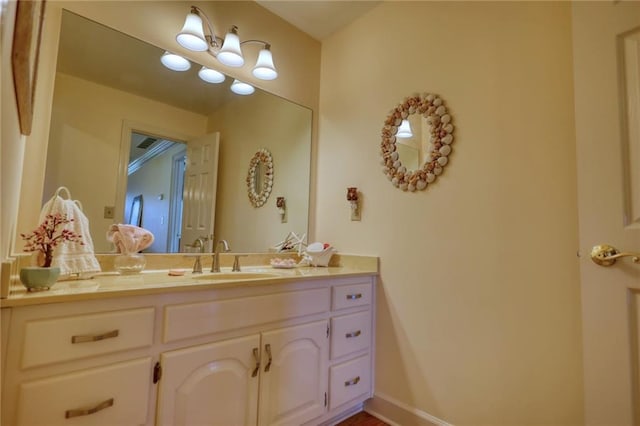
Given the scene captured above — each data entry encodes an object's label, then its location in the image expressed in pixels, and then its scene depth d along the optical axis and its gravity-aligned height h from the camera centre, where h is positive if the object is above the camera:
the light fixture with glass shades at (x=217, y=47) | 1.67 +1.06
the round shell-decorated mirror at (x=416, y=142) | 1.64 +0.54
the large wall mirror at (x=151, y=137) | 1.42 +0.51
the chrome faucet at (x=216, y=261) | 1.71 -0.15
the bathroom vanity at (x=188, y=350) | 0.87 -0.42
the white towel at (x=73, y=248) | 1.12 -0.07
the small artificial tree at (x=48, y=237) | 1.01 -0.03
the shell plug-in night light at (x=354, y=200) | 2.01 +0.24
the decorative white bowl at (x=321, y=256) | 2.03 -0.12
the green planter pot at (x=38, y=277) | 0.90 -0.14
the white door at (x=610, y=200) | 0.98 +0.15
